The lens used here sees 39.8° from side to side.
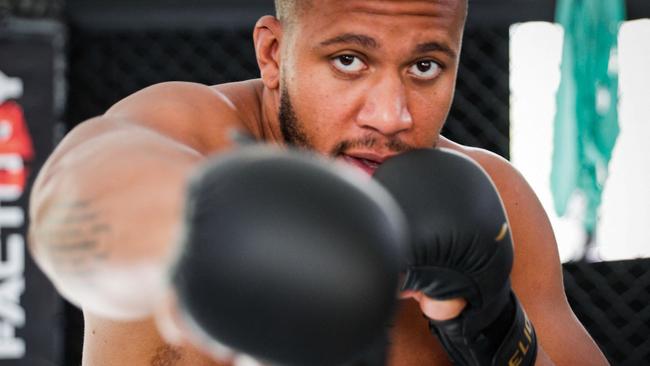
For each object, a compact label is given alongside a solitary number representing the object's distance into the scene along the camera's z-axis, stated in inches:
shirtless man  26.2
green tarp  94.9
